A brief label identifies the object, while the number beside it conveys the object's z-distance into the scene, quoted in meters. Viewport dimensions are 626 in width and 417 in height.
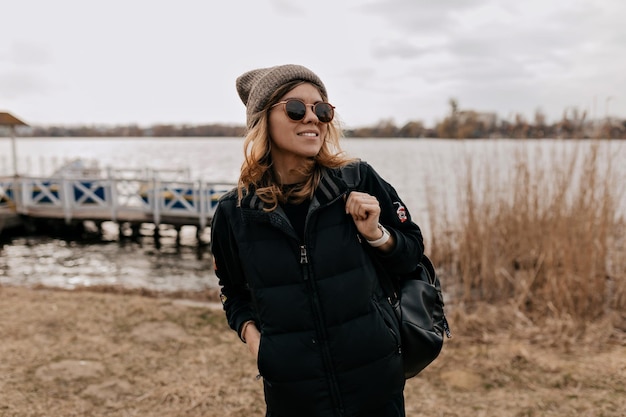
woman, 1.45
